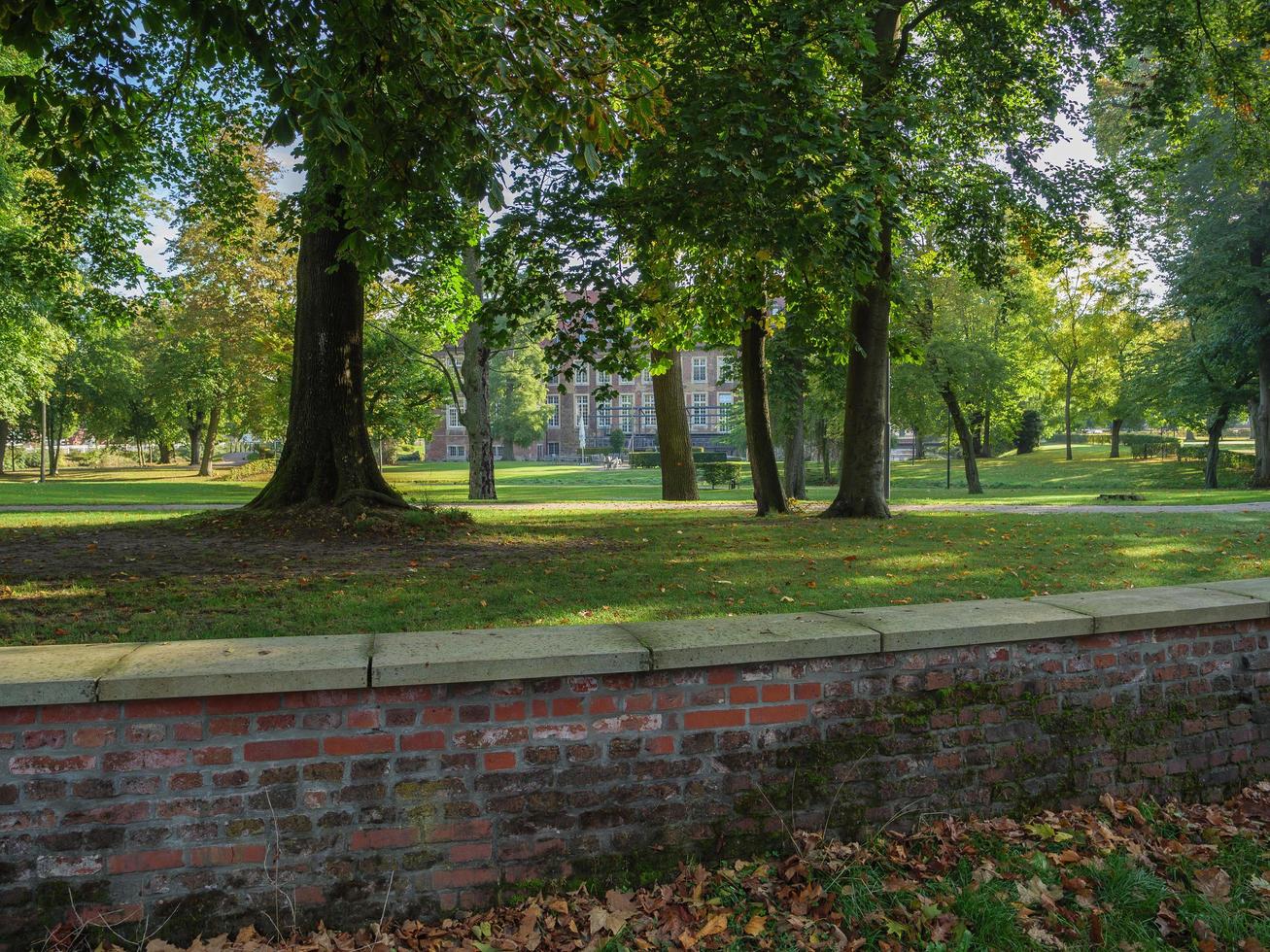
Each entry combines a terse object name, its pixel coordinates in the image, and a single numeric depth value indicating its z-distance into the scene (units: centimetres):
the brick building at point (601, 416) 8081
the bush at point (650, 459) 5412
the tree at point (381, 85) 431
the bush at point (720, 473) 3338
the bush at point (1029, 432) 4834
